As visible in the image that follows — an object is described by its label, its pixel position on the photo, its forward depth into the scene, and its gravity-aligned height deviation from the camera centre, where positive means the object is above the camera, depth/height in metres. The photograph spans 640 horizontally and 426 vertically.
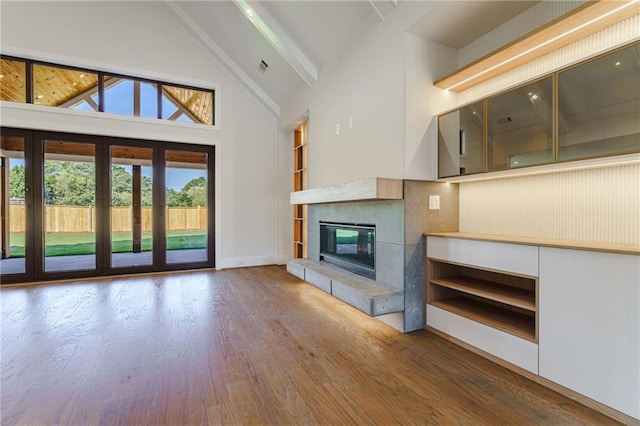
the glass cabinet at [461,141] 2.49 +0.63
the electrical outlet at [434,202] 2.91 +0.09
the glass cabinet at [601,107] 1.66 +0.63
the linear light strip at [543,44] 1.78 +1.22
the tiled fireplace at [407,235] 2.78 -0.22
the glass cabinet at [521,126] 2.03 +0.63
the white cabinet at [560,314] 1.56 -0.65
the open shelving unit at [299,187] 5.75 +0.50
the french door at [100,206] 4.55 +0.12
